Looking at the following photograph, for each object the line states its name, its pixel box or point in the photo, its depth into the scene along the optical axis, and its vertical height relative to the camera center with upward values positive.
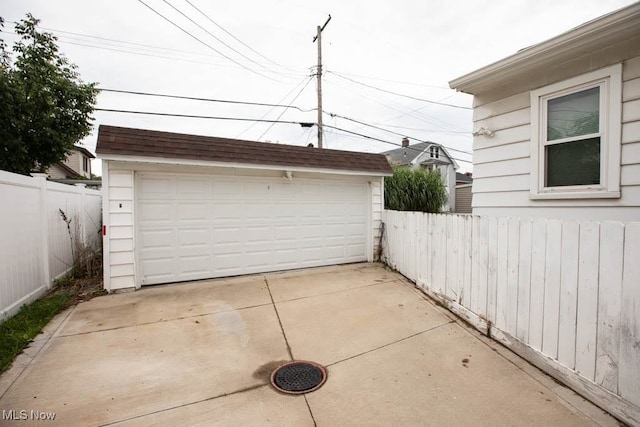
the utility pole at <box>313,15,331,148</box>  12.14 +5.94
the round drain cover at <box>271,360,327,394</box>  2.38 -1.59
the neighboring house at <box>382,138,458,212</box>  23.72 +4.84
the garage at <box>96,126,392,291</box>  4.88 +0.03
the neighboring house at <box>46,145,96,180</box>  17.14 +2.97
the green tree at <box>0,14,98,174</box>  8.25 +3.36
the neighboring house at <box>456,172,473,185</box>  28.50 +3.54
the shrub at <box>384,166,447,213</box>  8.65 +0.47
